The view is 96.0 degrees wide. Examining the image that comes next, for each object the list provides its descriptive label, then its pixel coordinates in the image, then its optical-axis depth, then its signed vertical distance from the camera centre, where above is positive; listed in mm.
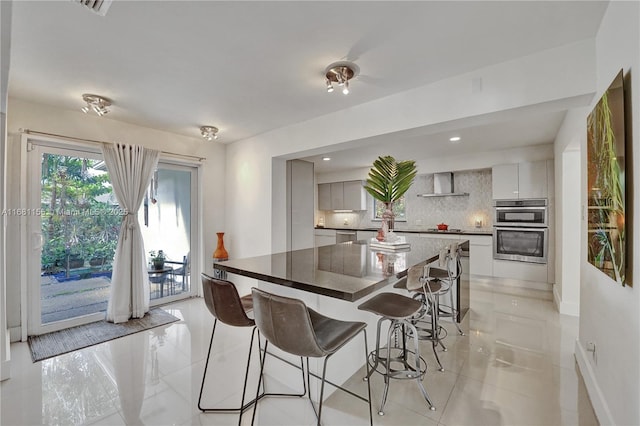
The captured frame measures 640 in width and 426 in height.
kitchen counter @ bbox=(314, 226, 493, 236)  5209 -366
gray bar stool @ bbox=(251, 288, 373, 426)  1244 -514
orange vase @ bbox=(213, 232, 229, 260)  4250 -559
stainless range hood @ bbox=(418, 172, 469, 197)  5734 +550
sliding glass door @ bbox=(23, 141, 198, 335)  3016 -208
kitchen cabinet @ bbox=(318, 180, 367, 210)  6797 +426
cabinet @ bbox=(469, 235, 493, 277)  5023 -750
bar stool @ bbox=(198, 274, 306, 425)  1583 -501
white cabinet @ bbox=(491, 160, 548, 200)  4617 +525
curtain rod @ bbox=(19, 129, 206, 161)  2874 +840
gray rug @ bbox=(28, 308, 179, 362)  2686 -1256
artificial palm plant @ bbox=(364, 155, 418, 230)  2609 +311
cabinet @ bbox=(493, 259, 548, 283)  4582 -957
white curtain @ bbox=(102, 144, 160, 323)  3408 -269
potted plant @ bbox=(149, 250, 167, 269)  4002 -622
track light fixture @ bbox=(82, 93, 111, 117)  2752 +1099
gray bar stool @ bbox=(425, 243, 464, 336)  2412 -602
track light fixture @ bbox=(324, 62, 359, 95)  2219 +1110
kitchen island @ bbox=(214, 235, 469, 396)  1384 -335
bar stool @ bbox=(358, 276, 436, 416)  1803 -632
